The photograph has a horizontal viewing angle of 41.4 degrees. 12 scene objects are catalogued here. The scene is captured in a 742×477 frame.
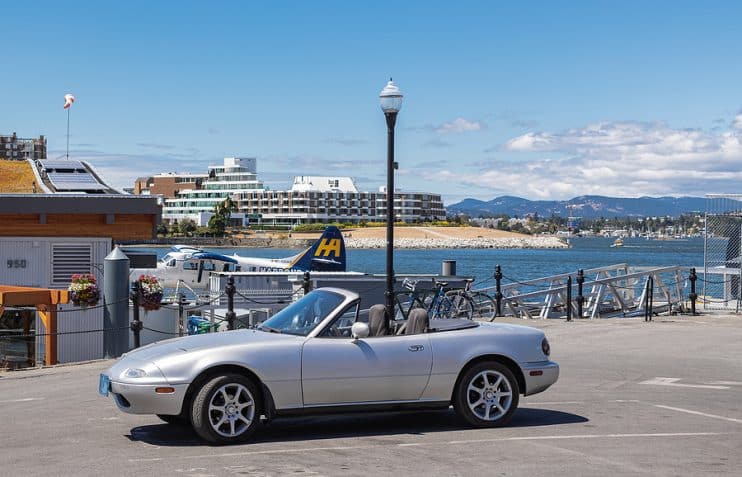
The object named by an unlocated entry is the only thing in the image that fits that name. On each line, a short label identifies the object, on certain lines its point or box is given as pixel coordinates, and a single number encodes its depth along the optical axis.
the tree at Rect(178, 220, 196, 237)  188.38
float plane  49.78
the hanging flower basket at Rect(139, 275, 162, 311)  18.62
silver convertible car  9.29
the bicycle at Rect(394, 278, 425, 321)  17.43
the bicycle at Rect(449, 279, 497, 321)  21.51
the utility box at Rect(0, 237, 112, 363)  22.59
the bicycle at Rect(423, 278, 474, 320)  20.39
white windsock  29.86
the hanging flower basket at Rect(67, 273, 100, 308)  17.94
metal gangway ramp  27.44
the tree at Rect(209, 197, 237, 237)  183.38
